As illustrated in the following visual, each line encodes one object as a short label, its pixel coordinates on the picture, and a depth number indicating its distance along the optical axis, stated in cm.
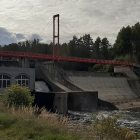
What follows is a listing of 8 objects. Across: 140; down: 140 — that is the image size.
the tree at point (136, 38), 7556
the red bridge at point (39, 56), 4164
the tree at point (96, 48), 8306
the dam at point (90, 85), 3424
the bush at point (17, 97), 1728
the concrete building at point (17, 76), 3459
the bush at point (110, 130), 1031
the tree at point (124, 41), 7719
